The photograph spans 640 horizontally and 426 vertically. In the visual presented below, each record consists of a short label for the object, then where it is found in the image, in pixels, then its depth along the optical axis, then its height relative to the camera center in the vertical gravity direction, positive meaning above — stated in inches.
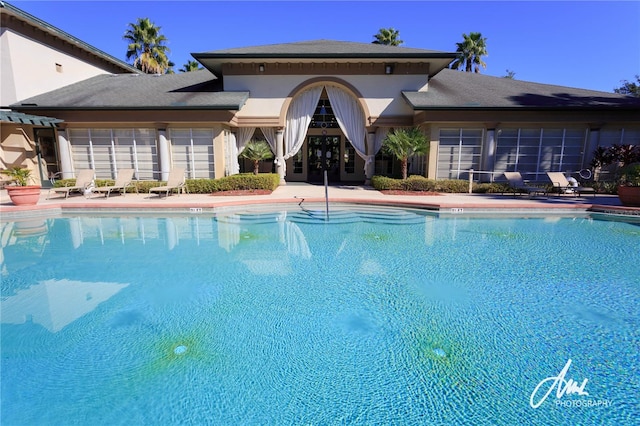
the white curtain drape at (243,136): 660.1 +47.1
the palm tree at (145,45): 1087.0 +371.2
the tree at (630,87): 1557.8 +355.9
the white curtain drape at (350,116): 658.2 +86.9
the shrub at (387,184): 580.1 -39.2
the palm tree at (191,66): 1264.8 +352.7
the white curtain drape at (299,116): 656.4 +86.2
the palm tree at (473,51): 1269.7 +409.0
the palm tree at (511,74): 2196.6 +564.1
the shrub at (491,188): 569.9 -44.8
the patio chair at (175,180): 538.2 -31.9
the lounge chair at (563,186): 528.5 -37.8
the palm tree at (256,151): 616.1 +16.2
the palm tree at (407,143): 559.5 +29.5
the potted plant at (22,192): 432.5 -42.1
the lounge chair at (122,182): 538.6 -35.5
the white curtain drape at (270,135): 663.8 +49.6
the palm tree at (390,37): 1194.6 +435.9
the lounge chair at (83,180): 536.2 -33.4
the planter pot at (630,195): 426.6 -42.3
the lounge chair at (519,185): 538.6 -38.4
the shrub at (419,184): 573.9 -38.8
